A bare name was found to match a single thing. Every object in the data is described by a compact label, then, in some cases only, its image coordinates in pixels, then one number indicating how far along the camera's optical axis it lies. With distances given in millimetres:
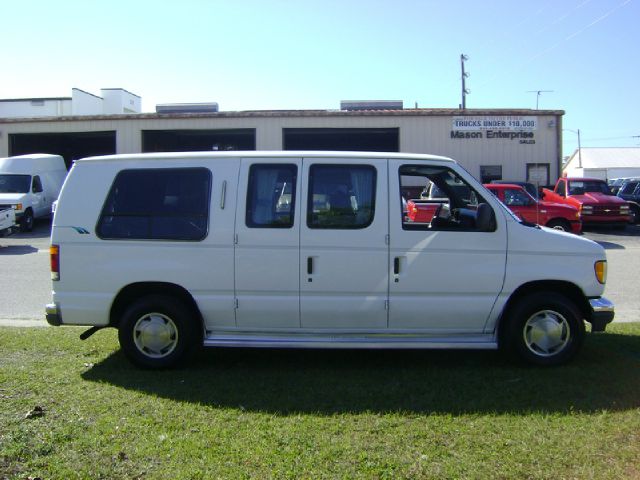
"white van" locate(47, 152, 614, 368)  5465
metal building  25828
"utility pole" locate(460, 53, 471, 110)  45406
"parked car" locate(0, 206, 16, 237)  17875
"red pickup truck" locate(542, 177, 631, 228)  20000
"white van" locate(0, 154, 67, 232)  21797
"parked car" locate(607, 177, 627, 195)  28727
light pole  73150
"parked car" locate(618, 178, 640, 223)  23297
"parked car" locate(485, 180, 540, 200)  20658
